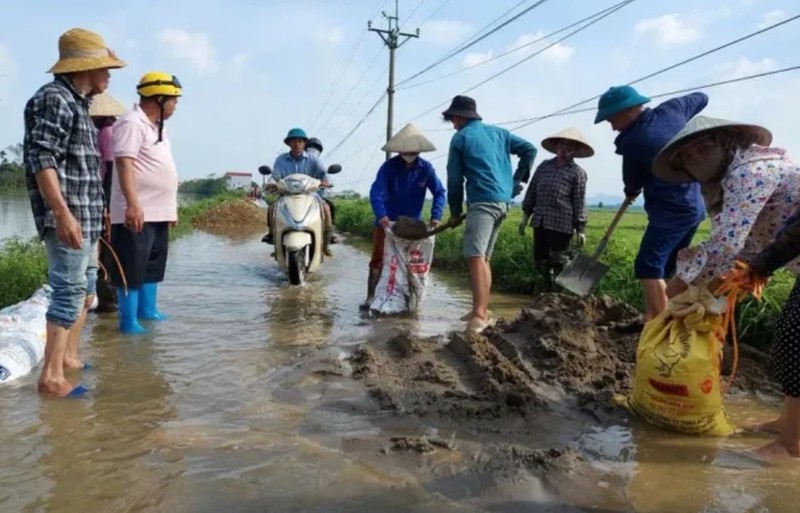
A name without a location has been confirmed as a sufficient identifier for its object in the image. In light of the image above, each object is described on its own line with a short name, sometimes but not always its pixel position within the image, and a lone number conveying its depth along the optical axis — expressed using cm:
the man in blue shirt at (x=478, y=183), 540
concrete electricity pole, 2727
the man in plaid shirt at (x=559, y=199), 665
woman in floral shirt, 264
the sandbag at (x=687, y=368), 282
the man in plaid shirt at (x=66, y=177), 322
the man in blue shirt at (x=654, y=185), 424
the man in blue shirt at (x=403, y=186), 617
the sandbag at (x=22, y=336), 367
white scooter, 724
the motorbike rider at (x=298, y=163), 795
